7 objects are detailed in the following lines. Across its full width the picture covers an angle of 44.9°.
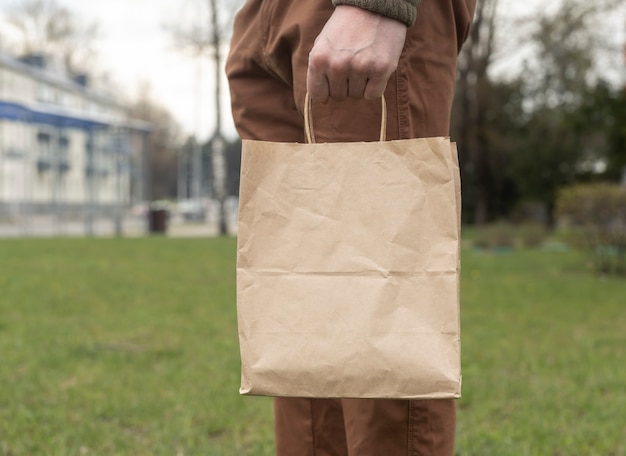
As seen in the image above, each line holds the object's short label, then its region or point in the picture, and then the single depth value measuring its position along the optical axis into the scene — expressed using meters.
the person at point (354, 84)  1.29
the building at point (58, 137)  21.09
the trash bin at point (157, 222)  22.19
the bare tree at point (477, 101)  22.77
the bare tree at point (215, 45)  20.31
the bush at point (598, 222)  9.67
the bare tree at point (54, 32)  37.91
